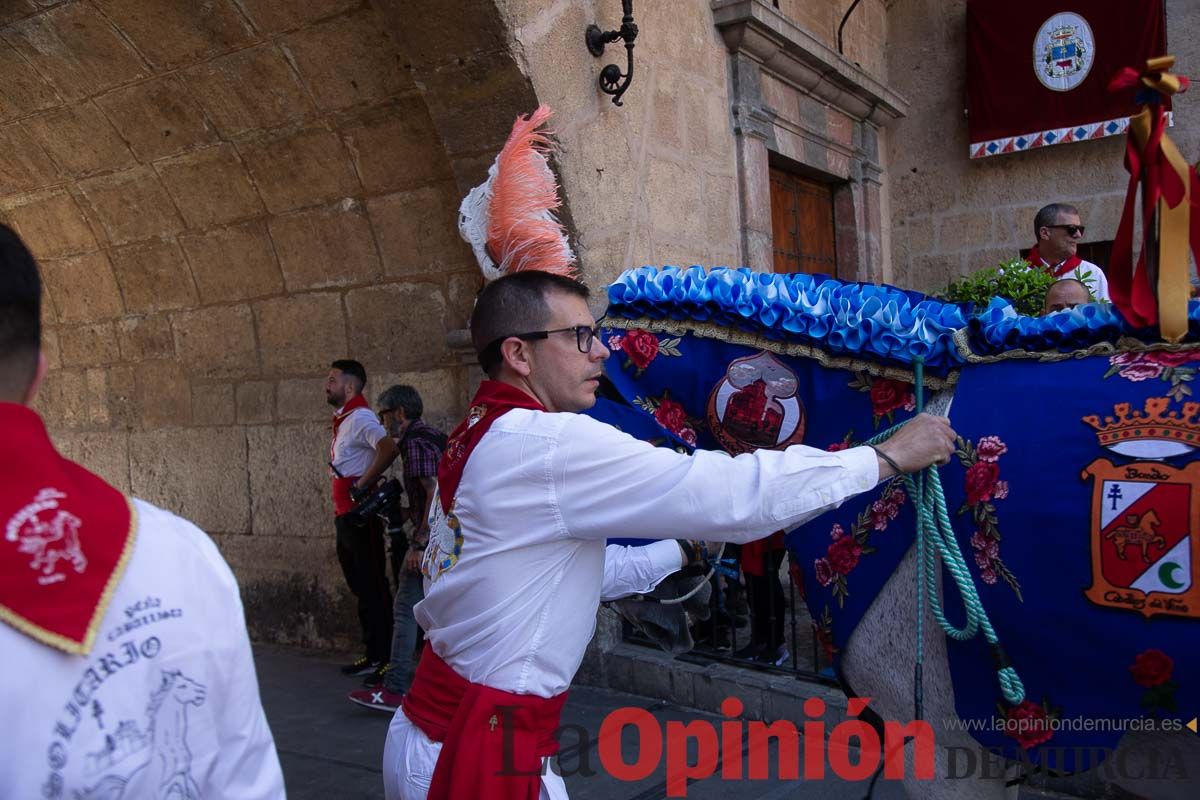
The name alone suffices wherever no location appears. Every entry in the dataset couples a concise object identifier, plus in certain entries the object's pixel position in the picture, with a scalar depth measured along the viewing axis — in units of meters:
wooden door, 7.10
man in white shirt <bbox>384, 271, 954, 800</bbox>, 1.69
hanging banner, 7.45
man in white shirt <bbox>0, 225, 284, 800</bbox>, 0.95
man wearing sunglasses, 4.66
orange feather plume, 2.35
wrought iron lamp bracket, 4.77
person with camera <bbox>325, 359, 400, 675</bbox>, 5.34
